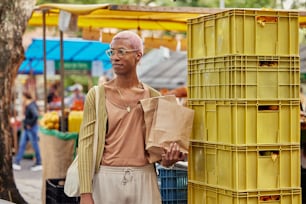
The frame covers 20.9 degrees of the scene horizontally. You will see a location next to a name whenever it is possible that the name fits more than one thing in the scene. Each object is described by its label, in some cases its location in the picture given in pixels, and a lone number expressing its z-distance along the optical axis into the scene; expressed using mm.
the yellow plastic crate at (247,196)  5824
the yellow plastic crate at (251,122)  5816
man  5980
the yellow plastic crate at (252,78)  5840
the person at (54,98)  22266
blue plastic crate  7508
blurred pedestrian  19469
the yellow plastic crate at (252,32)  5844
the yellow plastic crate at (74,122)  11500
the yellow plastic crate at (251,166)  5815
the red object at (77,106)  13370
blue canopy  21141
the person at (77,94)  22309
